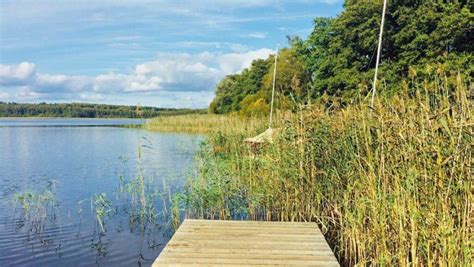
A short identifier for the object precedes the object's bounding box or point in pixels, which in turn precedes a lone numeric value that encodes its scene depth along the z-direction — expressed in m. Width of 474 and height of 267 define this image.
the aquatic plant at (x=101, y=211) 7.27
